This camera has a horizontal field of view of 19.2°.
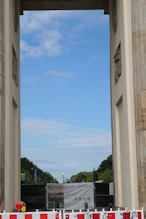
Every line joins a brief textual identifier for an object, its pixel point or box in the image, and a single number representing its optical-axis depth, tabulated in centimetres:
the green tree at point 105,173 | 8664
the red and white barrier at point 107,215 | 1079
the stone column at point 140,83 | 1734
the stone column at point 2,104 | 1770
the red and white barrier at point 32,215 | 1076
